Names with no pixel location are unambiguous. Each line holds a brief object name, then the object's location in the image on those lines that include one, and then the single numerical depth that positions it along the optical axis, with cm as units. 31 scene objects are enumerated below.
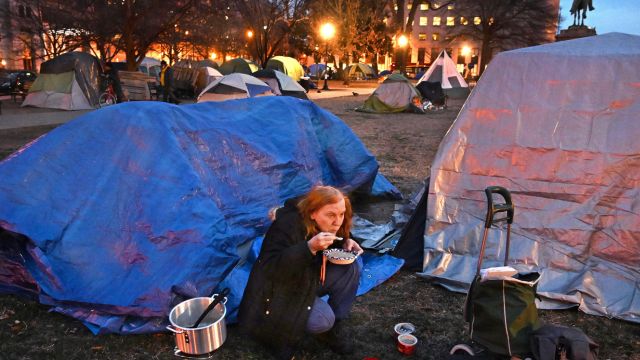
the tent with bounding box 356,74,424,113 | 1808
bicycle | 1714
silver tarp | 389
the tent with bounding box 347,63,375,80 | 4259
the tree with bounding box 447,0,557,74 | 4269
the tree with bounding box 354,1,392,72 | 4109
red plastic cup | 322
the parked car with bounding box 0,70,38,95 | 2108
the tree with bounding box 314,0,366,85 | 3897
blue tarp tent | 335
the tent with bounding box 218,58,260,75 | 2741
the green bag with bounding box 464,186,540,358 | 273
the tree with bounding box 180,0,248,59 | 2289
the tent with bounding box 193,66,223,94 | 2088
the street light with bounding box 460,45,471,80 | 6681
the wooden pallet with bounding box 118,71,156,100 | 1775
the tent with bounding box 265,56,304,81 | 3005
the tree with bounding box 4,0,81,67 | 2028
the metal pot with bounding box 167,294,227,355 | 284
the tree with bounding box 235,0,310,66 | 2992
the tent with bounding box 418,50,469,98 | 2227
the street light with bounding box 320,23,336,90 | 3173
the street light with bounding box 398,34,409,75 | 3622
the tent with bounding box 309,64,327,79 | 4427
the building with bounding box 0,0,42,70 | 2387
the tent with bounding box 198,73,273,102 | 1482
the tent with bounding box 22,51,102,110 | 1700
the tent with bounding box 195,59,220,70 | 2455
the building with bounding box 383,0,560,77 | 6881
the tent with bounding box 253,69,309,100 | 1794
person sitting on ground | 277
